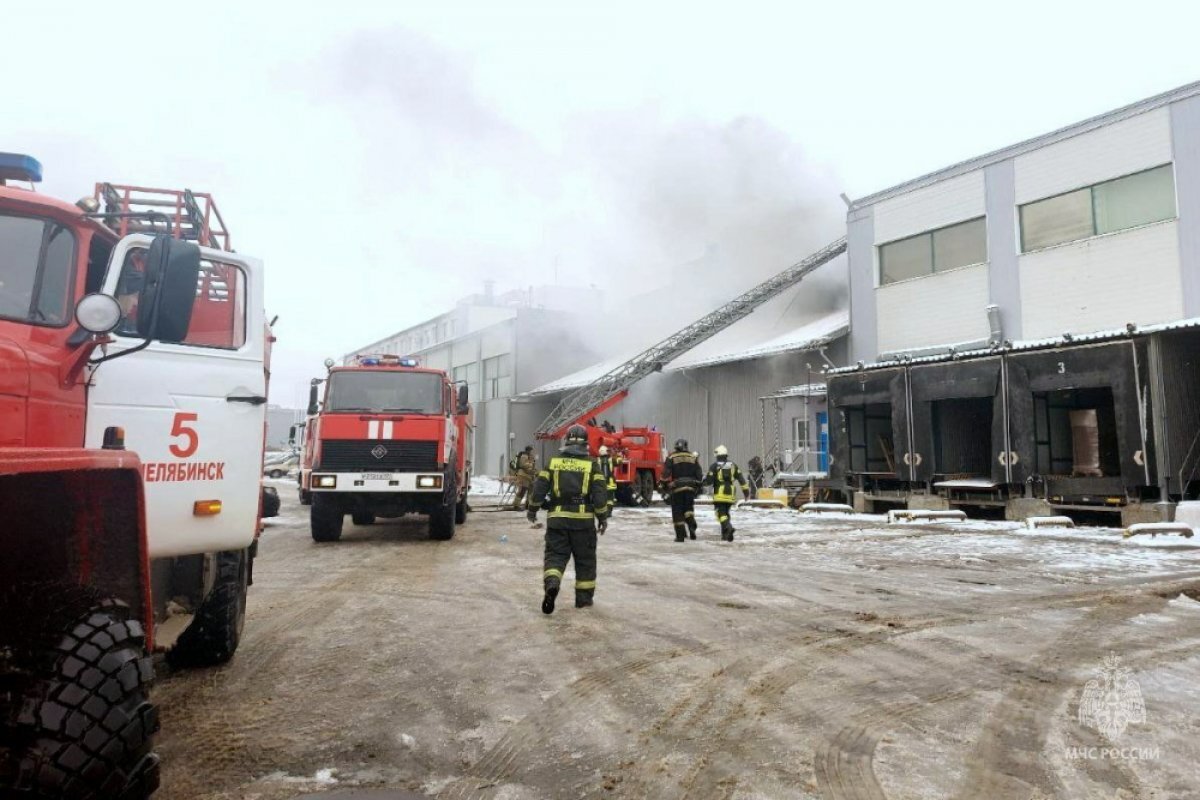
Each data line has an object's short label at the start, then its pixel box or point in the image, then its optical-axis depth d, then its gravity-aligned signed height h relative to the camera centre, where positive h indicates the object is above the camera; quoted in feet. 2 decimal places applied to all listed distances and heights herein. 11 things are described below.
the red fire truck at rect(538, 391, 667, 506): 61.57 +0.22
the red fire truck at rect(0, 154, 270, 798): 6.42 -0.18
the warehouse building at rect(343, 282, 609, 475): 115.34 +16.25
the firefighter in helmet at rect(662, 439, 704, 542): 36.70 -1.16
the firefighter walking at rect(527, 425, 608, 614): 19.67 -1.55
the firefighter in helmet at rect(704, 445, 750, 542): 36.52 -1.52
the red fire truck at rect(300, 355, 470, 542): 32.99 +0.59
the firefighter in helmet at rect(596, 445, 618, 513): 50.98 -0.01
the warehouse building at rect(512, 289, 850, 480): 71.26 +8.12
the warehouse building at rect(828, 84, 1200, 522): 41.73 +9.93
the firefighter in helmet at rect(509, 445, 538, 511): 53.93 -0.71
